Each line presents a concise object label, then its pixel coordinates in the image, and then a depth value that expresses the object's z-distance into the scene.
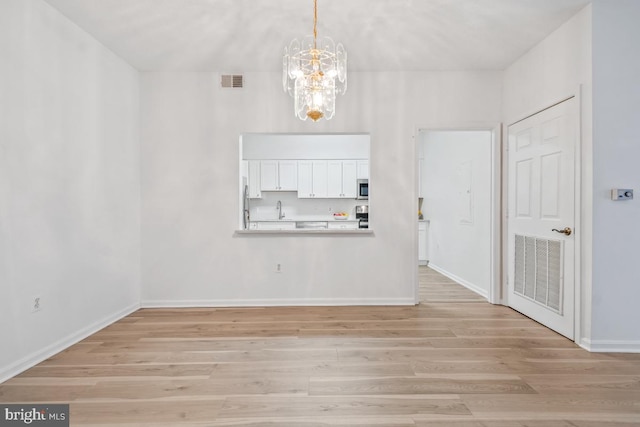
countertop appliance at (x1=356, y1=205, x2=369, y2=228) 7.48
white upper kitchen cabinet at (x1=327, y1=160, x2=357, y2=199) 7.54
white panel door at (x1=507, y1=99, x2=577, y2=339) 3.16
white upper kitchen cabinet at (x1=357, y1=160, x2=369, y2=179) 7.55
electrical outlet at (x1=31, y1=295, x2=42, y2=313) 2.70
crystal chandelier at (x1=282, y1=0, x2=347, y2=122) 2.59
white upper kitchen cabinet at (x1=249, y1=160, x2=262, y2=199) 7.49
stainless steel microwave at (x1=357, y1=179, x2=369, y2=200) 7.45
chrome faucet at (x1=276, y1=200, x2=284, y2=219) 7.75
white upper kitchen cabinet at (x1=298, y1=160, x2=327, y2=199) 7.52
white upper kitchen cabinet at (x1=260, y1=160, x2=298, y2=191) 7.49
